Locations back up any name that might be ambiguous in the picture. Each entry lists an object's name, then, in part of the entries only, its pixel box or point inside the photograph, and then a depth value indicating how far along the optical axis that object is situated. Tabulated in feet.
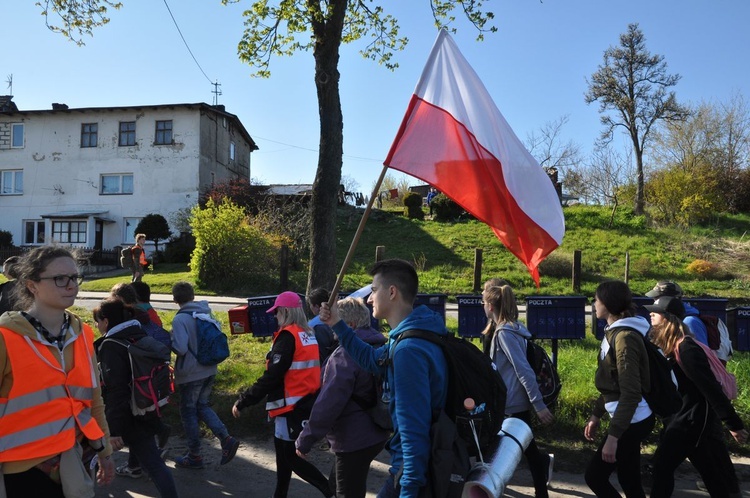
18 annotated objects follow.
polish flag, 12.95
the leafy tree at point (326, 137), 30.22
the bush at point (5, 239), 106.52
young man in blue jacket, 8.30
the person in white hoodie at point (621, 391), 12.44
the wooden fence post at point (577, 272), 59.88
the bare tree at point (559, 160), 129.39
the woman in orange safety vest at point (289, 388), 15.06
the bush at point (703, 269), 69.26
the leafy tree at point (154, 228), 99.40
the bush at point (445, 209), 104.27
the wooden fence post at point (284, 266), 60.64
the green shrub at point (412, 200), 109.70
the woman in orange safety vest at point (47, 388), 9.16
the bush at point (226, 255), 63.00
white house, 110.52
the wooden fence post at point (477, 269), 60.13
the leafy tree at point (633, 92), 109.91
